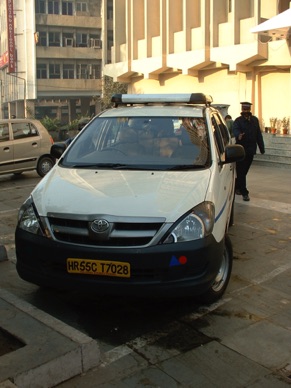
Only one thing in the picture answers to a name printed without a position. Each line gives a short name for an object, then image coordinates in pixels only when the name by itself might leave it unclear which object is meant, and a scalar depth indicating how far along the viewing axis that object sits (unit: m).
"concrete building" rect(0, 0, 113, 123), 52.62
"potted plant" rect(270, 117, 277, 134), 17.31
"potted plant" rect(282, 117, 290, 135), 16.89
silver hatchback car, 11.87
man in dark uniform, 8.83
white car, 3.61
